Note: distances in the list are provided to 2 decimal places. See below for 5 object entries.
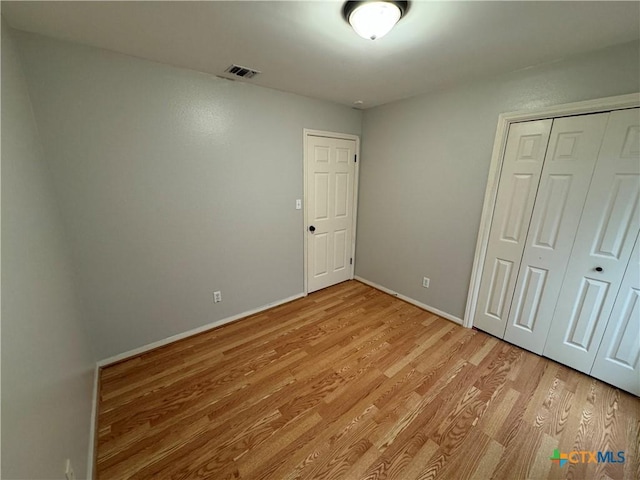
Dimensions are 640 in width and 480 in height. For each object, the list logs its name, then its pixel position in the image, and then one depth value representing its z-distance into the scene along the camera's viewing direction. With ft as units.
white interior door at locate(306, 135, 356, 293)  9.81
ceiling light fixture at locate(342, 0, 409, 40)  3.92
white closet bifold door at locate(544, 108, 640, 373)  5.42
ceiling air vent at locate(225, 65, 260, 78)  6.51
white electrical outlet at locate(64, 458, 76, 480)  3.40
